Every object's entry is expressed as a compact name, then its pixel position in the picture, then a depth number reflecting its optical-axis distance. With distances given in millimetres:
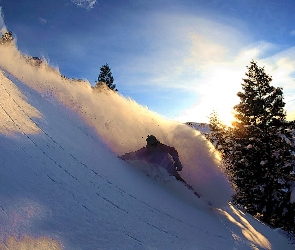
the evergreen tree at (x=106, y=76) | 43844
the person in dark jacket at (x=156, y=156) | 6273
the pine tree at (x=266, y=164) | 18359
